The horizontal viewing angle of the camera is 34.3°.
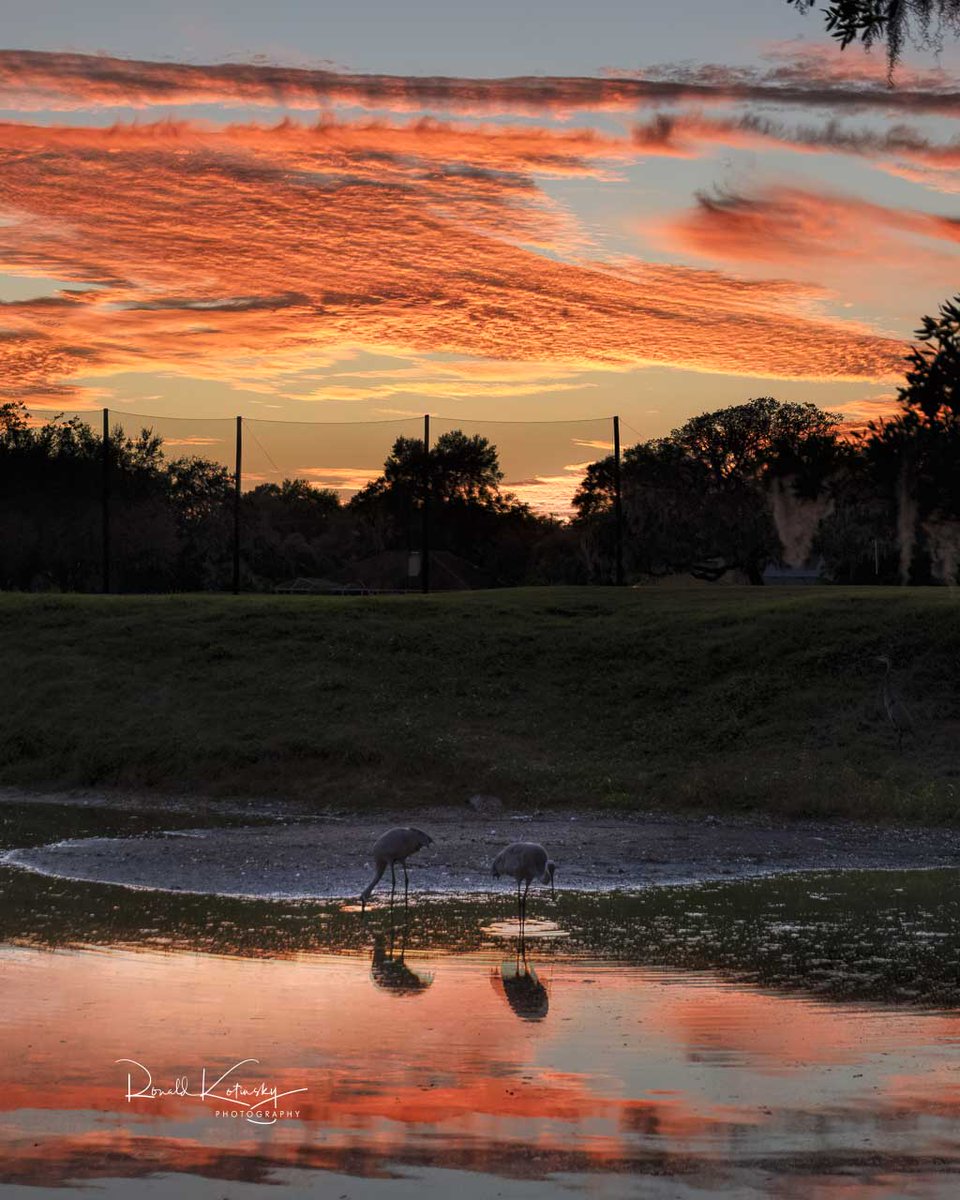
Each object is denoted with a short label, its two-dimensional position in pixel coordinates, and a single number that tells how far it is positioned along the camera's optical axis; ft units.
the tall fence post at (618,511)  138.51
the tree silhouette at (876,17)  66.90
